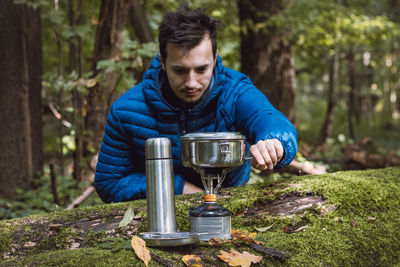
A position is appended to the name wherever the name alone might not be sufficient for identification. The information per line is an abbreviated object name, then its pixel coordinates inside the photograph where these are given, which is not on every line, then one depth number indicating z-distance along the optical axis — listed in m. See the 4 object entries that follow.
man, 2.76
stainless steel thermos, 1.76
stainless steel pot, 1.71
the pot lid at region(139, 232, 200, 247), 1.66
